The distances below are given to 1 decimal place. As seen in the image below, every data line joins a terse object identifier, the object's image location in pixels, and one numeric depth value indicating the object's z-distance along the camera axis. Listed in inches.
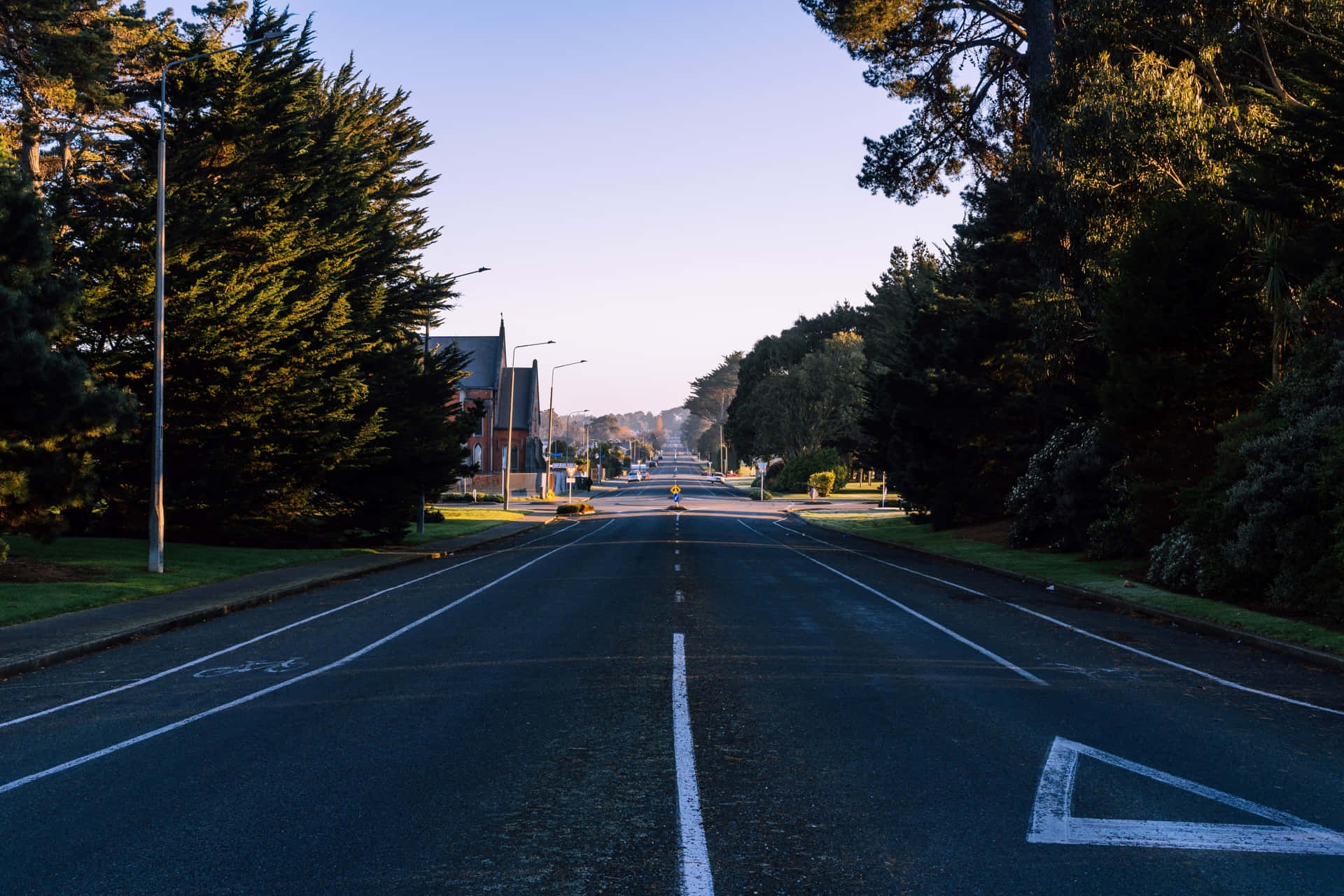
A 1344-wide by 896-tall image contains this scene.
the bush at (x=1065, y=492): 1047.6
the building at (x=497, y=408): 3725.4
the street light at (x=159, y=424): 765.3
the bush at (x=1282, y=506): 592.7
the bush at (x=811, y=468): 3346.5
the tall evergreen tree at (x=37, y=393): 681.0
